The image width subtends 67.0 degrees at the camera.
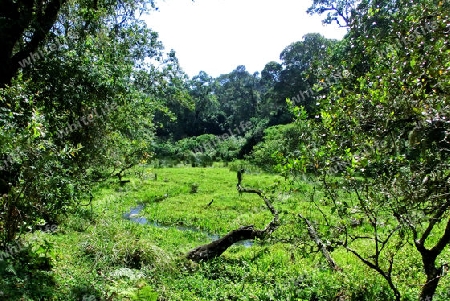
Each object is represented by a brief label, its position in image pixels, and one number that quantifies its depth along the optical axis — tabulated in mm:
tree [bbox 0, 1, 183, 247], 5684
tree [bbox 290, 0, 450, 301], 3799
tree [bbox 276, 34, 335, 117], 48312
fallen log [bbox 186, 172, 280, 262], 9867
